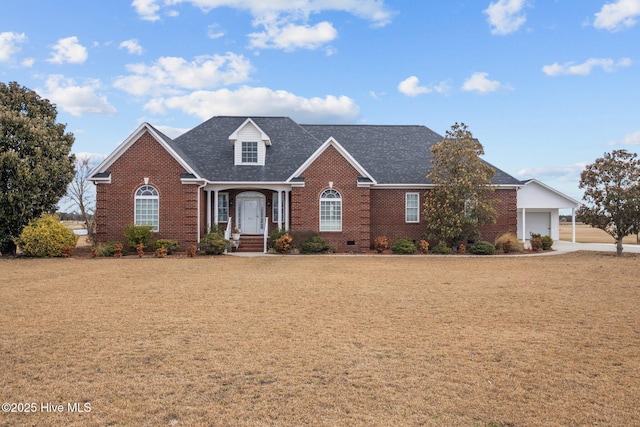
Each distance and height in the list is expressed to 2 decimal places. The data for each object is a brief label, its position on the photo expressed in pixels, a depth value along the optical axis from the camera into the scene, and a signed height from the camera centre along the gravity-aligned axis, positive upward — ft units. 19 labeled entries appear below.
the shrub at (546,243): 87.15 -3.16
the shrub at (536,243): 85.15 -3.10
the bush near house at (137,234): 71.46 -1.20
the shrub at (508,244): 81.30 -3.15
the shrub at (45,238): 68.85 -1.77
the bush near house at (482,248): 78.07 -3.71
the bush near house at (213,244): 72.69 -2.83
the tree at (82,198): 110.44 +7.01
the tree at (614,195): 73.82 +5.14
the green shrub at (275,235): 77.71 -1.47
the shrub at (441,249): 78.74 -3.91
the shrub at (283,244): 74.95 -2.90
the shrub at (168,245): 72.02 -2.94
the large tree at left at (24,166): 70.23 +9.65
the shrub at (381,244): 79.15 -3.05
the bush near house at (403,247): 77.77 -3.55
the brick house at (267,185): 74.74 +7.29
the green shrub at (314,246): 76.18 -3.27
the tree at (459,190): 77.77 +6.33
